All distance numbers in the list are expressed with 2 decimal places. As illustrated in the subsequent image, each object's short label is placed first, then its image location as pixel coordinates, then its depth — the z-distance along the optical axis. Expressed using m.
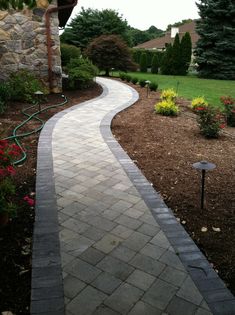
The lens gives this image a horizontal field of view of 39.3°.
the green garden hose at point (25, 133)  5.40
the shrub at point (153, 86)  13.61
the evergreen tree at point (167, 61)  26.28
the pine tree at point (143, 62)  28.55
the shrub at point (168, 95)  10.11
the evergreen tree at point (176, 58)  25.98
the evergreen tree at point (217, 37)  23.45
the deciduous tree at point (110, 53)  20.70
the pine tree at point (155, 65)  27.47
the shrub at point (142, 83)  15.28
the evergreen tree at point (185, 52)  25.98
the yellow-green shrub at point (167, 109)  8.75
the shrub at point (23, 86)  10.01
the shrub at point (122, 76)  18.67
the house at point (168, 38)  39.44
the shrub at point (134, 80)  16.78
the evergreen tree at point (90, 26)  29.77
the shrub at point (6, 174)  3.10
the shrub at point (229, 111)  7.98
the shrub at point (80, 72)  12.62
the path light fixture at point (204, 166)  3.62
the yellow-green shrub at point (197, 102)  9.12
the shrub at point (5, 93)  9.21
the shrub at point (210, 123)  6.78
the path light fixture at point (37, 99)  10.19
